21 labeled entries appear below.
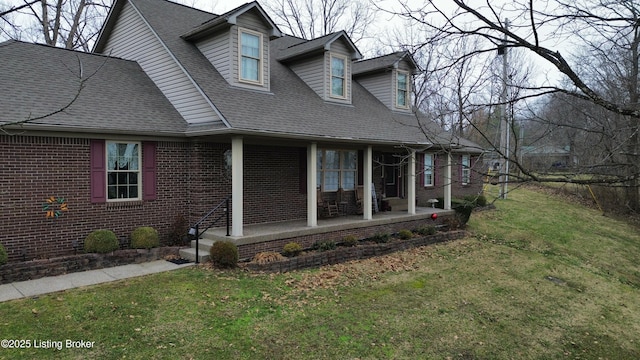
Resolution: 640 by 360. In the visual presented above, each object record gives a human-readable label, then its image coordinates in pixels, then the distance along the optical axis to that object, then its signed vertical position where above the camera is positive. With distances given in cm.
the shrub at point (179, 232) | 1048 -136
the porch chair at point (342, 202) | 1411 -82
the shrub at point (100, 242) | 891 -138
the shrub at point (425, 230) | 1341 -169
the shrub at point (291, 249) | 989 -170
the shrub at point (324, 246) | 1076 -176
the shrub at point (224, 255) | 888 -164
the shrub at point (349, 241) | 1131 -171
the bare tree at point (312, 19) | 3041 +1153
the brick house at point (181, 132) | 885 +108
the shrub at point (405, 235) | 1268 -174
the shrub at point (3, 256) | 767 -144
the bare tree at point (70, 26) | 2084 +774
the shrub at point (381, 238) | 1217 -176
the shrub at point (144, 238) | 959 -140
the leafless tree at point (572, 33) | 402 +139
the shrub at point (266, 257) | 937 -181
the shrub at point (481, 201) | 1772 -101
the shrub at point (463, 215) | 1513 -137
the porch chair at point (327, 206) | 1329 -92
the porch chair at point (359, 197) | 1421 -69
